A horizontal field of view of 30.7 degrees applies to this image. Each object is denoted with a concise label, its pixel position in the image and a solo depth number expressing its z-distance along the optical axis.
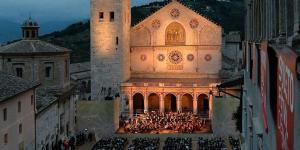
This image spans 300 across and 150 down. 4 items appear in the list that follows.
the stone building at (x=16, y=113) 24.70
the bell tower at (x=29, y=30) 38.88
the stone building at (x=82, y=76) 59.75
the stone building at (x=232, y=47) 63.86
